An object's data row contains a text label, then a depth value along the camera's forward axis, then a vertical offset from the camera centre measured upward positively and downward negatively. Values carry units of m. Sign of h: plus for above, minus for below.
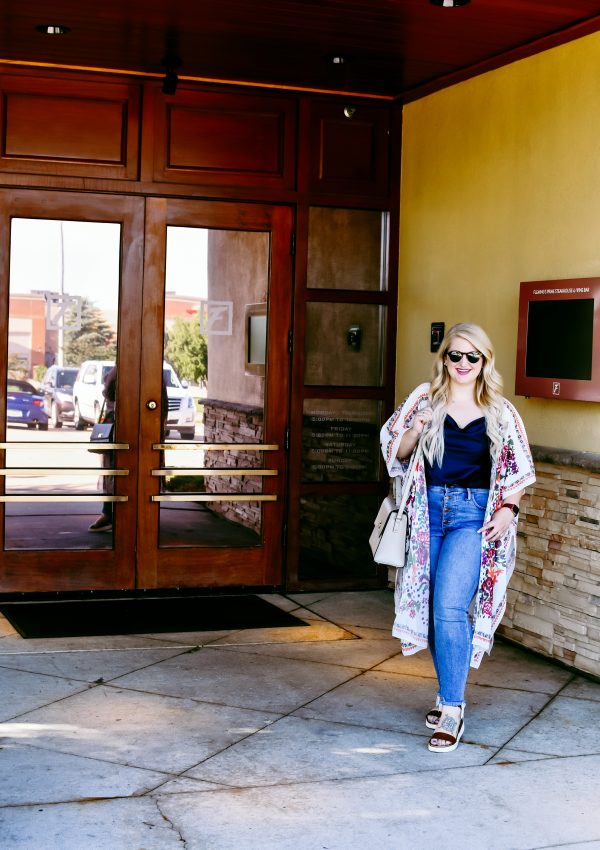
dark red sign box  5.42 +0.13
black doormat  6.22 -1.47
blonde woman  4.55 -0.57
